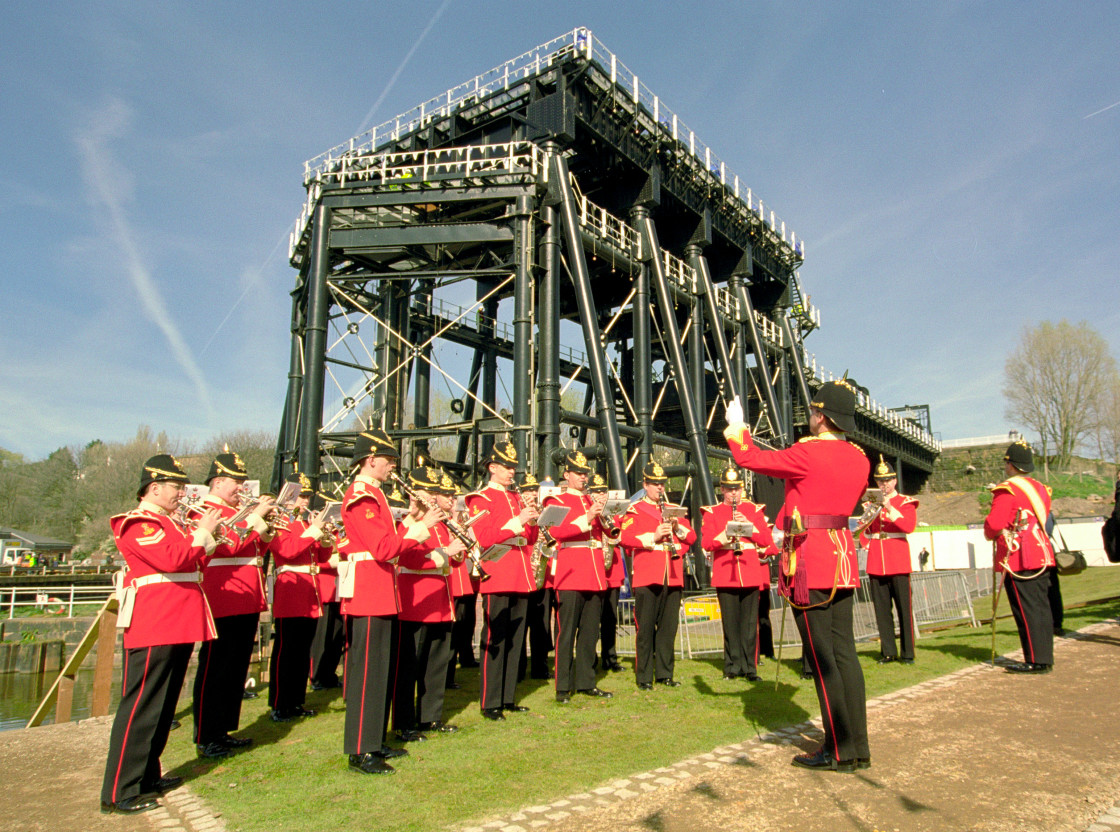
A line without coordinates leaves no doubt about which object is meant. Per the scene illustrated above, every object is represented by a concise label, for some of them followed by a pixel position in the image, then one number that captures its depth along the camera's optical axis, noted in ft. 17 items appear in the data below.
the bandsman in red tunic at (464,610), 24.75
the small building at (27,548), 164.76
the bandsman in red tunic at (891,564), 29.27
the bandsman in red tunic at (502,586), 22.16
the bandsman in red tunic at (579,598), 24.30
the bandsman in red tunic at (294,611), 23.41
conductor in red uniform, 15.89
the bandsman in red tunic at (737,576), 27.91
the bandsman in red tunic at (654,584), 26.35
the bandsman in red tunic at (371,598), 17.22
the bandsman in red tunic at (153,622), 15.64
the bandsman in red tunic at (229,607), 19.57
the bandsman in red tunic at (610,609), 31.53
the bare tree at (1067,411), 183.01
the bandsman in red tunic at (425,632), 19.90
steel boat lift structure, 61.57
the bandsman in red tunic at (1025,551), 25.48
